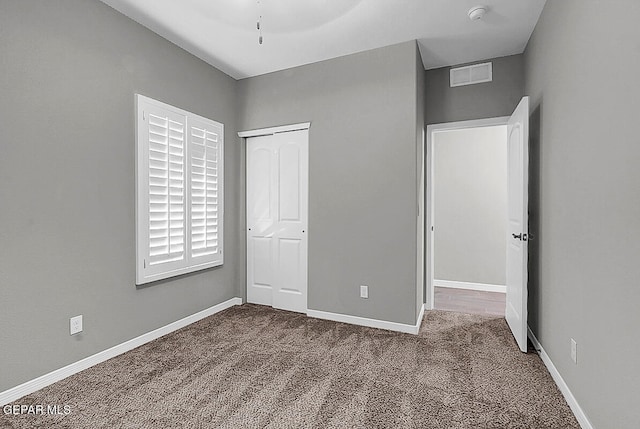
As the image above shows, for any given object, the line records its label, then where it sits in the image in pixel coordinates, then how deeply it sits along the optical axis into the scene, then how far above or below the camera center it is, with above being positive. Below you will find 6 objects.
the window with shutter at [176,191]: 2.99 +0.19
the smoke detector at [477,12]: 2.74 +1.62
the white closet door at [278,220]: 3.92 -0.10
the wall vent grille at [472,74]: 3.70 +1.51
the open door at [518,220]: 2.75 -0.07
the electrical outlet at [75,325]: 2.44 -0.82
